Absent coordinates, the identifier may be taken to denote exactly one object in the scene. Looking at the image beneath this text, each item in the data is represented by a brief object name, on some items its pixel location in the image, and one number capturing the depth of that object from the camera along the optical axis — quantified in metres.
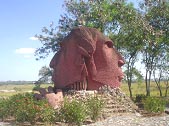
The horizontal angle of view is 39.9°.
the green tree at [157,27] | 22.69
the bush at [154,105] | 13.55
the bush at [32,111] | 10.64
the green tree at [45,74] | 27.63
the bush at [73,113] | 10.49
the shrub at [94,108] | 11.42
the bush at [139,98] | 19.12
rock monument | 13.25
